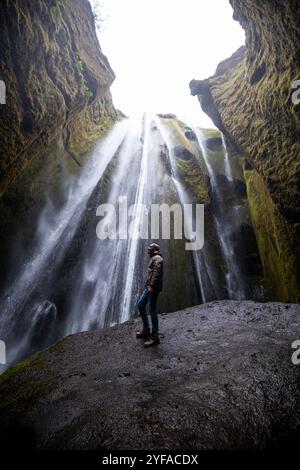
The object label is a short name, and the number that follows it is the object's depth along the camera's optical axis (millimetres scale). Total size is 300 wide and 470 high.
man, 5117
